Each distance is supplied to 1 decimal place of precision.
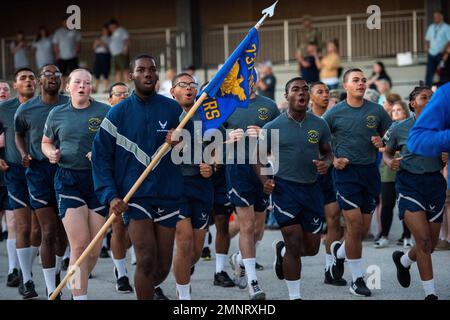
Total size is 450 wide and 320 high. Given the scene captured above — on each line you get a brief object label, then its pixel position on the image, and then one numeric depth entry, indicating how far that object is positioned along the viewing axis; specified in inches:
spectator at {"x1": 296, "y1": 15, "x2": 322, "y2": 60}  780.0
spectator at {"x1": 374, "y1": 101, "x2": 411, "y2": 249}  519.4
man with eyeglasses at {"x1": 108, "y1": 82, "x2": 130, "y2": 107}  444.8
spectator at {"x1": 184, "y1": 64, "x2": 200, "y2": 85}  764.3
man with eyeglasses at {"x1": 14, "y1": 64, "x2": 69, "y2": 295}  381.7
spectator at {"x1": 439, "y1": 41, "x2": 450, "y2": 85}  722.2
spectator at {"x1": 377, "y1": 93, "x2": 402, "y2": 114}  531.2
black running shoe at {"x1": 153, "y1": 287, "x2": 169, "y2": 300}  385.5
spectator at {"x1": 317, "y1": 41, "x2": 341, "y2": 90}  744.3
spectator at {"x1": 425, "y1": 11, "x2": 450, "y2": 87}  754.8
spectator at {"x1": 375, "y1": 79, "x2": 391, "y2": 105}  655.2
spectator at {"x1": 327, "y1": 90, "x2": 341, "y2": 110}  518.6
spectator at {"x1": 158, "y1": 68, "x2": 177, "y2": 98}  759.1
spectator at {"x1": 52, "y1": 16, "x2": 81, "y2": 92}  885.2
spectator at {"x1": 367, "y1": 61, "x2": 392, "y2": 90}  705.6
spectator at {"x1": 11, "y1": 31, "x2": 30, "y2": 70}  964.6
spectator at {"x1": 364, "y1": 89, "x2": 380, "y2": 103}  567.8
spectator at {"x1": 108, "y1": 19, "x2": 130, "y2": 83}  884.6
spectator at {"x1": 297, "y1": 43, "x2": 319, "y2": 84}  758.1
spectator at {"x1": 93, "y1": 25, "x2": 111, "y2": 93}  893.2
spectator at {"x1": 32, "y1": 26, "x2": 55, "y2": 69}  923.8
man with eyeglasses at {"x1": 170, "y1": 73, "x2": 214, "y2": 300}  363.9
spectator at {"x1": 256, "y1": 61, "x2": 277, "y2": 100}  758.5
